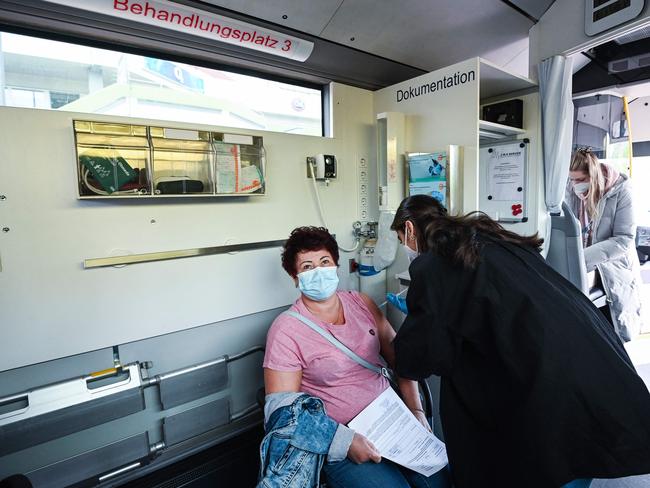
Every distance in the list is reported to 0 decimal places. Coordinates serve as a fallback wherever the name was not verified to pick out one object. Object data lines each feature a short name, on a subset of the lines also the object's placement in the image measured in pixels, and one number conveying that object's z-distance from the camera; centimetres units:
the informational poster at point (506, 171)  243
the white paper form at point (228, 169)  191
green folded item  159
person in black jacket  91
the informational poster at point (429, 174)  216
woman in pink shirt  131
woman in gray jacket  247
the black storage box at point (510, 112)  237
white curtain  214
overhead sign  150
